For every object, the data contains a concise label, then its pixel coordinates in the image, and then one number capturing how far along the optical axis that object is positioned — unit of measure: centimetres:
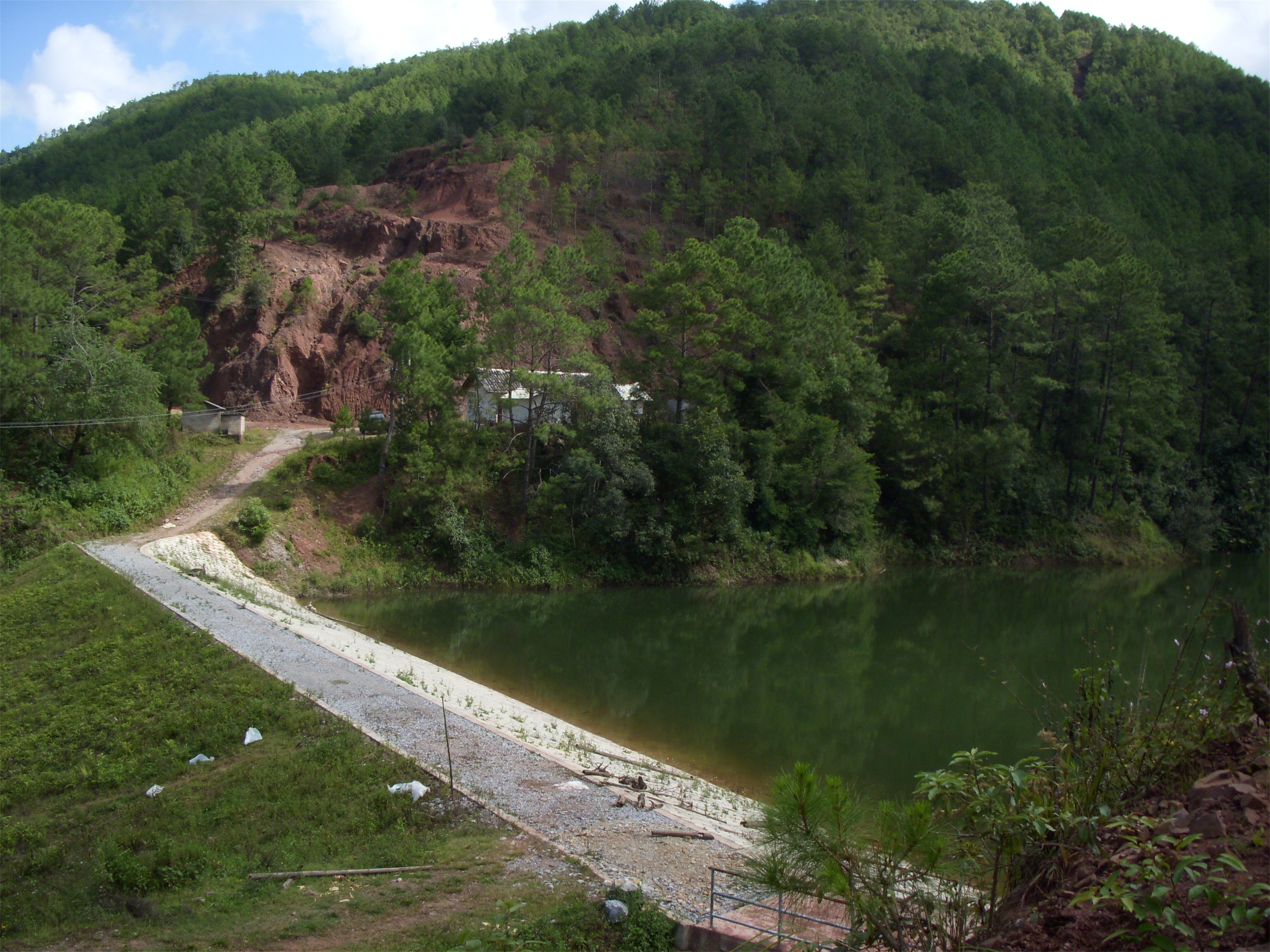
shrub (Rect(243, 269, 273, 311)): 4066
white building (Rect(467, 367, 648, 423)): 3153
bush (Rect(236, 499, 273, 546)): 2731
